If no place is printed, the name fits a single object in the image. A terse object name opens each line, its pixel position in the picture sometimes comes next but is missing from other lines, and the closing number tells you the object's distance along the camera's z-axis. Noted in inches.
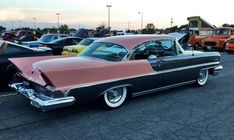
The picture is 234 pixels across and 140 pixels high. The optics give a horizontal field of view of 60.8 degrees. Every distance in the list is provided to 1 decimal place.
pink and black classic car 129.4
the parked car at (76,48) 325.8
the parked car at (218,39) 549.9
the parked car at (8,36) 727.7
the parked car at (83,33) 621.1
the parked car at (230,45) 501.5
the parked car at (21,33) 806.2
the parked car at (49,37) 481.7
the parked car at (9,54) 192.0
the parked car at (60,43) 403.5
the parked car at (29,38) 591.9
